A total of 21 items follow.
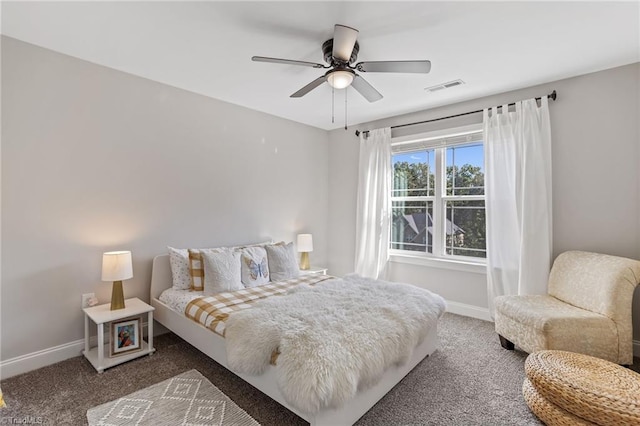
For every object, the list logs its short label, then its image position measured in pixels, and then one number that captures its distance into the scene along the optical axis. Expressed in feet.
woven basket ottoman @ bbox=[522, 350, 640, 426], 5.04
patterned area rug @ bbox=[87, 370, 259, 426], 5.98
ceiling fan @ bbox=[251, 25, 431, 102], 6.34
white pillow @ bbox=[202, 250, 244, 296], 9.21
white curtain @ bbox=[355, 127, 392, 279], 13.96
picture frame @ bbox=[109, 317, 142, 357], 8.08
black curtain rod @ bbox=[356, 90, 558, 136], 9.87
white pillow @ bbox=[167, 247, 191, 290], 9.67
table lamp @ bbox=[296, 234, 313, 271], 14.12
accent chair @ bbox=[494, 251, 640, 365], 7.44
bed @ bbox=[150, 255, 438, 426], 5.53
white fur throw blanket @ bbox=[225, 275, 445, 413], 5.07
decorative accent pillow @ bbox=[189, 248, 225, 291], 9.45
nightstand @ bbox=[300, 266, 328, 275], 12.87
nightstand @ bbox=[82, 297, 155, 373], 7.70
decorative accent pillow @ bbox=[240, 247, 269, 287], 10.24
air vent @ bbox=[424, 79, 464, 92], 10.02
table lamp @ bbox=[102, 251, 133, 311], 8.13
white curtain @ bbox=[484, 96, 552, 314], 9.96
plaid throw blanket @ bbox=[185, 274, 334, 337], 7.41
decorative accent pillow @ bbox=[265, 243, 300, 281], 11.26
